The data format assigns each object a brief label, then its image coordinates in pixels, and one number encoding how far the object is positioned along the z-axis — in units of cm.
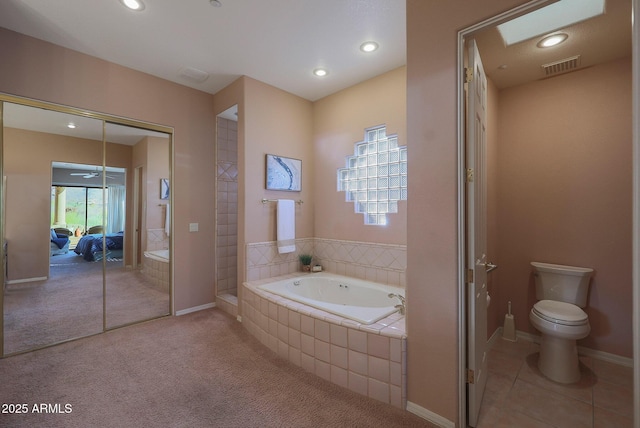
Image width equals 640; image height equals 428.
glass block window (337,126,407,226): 284
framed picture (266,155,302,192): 314
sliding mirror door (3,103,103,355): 229
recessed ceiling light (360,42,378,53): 238
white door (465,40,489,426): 151
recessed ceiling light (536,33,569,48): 198
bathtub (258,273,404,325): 241
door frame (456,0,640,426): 136
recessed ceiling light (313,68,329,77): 285
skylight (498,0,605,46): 171
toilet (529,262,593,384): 197
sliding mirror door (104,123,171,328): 278
